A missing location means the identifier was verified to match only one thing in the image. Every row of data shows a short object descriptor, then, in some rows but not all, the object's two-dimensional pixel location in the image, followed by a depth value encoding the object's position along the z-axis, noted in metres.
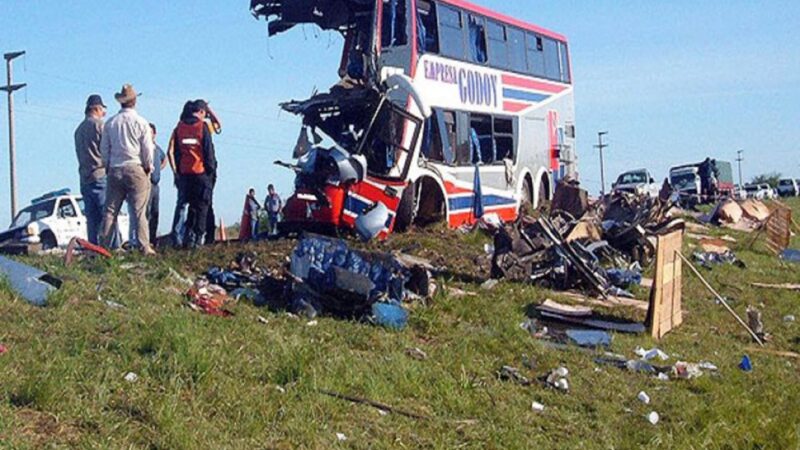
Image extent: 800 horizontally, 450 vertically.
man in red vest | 11.88
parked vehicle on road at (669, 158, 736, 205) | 43.53
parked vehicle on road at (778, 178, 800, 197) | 71.86
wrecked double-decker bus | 14.20
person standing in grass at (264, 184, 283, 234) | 23.31
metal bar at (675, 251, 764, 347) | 11.31
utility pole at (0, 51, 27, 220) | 37.69
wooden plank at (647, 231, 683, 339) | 10.62
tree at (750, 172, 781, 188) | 85.97
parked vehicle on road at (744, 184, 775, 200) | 64.62
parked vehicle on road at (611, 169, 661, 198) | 44.09
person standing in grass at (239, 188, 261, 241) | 17.19
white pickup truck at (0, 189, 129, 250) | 24.56
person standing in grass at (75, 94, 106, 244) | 11.86
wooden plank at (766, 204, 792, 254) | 21.48
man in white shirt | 10.91
